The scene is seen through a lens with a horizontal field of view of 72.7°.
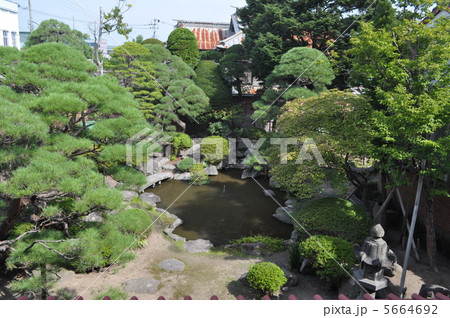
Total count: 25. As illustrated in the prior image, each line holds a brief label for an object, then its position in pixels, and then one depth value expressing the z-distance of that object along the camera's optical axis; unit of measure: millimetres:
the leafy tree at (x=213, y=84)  20703
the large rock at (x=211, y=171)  16794
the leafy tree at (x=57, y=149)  4684
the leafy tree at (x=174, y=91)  17709
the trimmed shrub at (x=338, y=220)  7879
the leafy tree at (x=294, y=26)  15703
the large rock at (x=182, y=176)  16031
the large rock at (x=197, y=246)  9219
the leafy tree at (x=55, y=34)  20312
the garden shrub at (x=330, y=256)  6641
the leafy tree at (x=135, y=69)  17547
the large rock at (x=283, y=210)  11970
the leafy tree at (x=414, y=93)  5996
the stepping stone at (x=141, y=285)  6836
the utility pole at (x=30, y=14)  17133
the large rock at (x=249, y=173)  16391
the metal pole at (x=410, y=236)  6141
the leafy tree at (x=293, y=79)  13844
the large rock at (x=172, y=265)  7871
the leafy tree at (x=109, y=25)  12695
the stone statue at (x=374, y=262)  5465
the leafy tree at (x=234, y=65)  20625
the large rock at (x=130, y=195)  12273
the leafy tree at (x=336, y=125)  7836
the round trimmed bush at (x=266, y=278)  6535
